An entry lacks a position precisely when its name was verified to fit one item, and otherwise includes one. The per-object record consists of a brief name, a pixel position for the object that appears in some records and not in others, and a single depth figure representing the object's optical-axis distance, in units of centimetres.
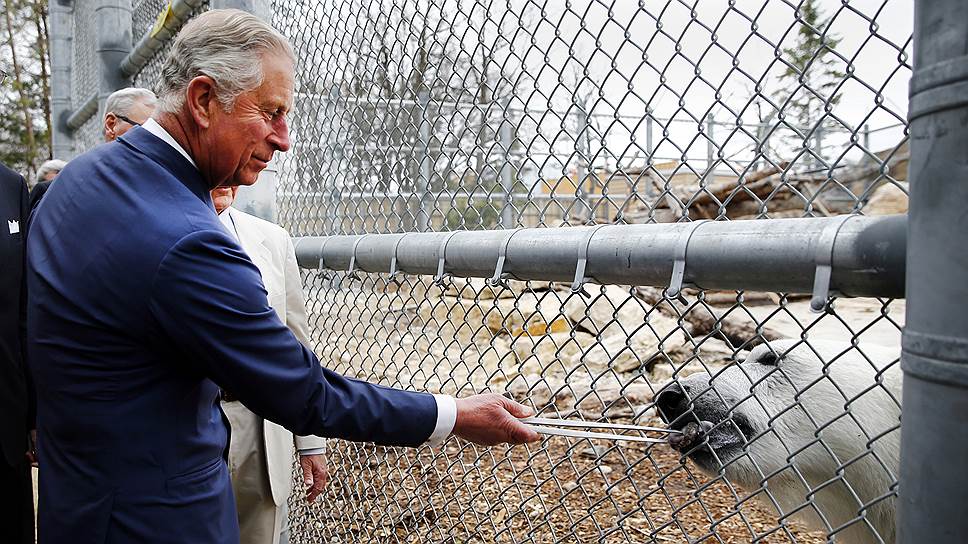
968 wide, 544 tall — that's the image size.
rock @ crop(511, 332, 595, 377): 714
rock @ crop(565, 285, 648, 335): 715
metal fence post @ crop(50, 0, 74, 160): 800
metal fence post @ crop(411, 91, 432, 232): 246
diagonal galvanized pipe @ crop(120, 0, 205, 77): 357
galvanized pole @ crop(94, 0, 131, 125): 494
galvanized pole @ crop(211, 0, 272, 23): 281
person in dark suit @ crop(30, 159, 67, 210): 480
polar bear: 216
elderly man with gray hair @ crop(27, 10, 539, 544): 146
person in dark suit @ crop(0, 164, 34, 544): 276
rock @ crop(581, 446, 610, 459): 482
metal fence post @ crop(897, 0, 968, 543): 83
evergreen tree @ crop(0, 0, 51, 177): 1806
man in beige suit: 249
